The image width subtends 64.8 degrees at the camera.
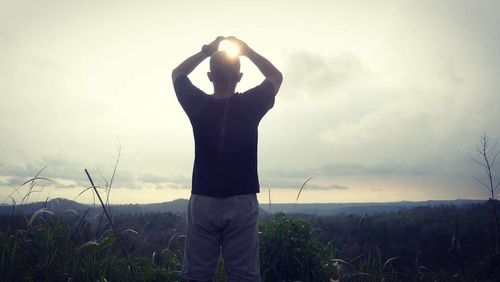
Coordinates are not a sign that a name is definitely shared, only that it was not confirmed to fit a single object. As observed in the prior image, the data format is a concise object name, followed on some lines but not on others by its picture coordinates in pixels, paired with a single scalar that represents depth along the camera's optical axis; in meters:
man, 3.02
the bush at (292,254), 5.32
